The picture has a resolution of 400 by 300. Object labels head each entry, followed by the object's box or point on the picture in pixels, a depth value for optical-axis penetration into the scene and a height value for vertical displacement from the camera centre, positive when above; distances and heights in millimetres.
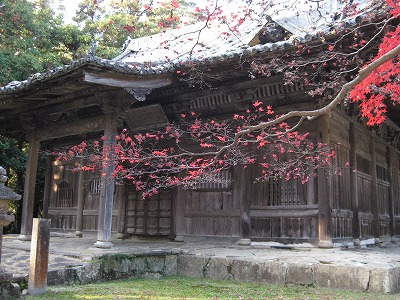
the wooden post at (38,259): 5492 -658
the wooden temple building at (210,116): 8703 +1998
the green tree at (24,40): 17156 +7882
